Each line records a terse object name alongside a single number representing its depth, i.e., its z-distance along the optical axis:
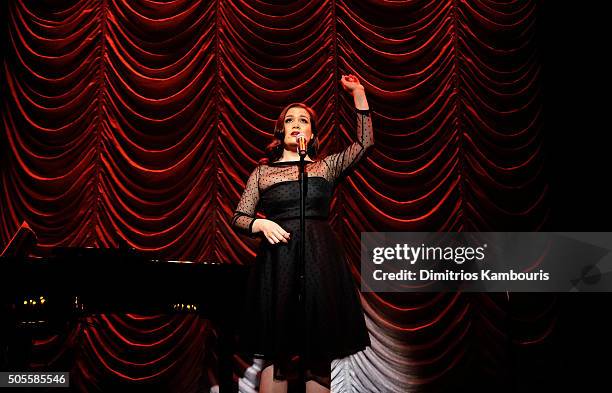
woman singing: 2.25
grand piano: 2.62
